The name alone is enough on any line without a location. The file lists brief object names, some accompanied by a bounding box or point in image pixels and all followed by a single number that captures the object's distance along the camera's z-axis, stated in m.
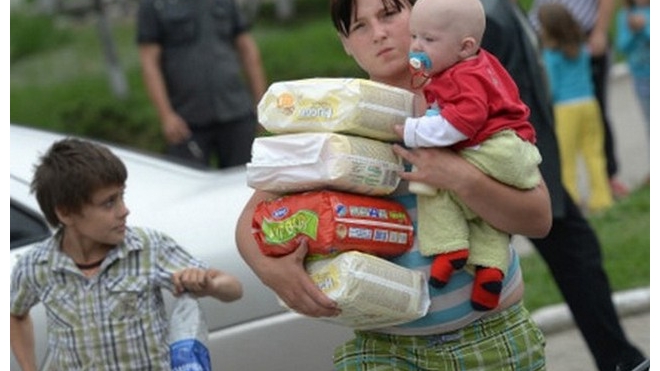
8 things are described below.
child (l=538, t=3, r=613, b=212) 14.09
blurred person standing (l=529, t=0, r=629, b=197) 14.84
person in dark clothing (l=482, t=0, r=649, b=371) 7.94
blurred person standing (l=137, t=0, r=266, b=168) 11.52
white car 7.46
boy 6.40
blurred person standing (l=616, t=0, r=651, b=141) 14.35
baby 5.12
